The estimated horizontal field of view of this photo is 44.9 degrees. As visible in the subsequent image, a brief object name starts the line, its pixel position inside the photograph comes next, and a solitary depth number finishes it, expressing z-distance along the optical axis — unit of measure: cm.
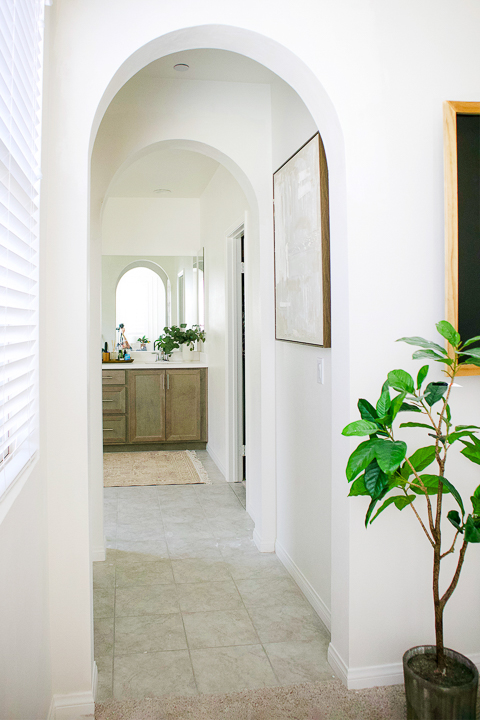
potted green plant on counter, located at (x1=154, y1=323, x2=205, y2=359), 618
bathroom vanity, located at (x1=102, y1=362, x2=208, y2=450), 588
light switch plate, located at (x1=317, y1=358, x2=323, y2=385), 242
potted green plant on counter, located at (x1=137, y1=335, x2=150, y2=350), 660
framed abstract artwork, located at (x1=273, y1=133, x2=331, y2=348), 231
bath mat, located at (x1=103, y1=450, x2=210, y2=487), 483
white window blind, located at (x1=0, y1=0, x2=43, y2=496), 121
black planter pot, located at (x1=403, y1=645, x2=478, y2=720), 160
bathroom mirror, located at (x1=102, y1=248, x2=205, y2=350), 644
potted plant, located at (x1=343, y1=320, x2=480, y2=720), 155
